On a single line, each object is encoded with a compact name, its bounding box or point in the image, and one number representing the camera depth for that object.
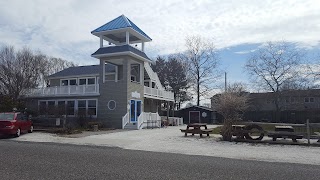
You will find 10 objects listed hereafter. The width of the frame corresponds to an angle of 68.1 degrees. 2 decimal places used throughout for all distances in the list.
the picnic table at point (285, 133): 12.95
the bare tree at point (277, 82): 36.27
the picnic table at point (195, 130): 16.12
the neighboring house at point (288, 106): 34.59
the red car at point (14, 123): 14.87
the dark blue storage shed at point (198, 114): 37.88
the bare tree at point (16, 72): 30.75
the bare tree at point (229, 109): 14.15
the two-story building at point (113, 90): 22.52
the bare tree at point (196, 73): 43.34
